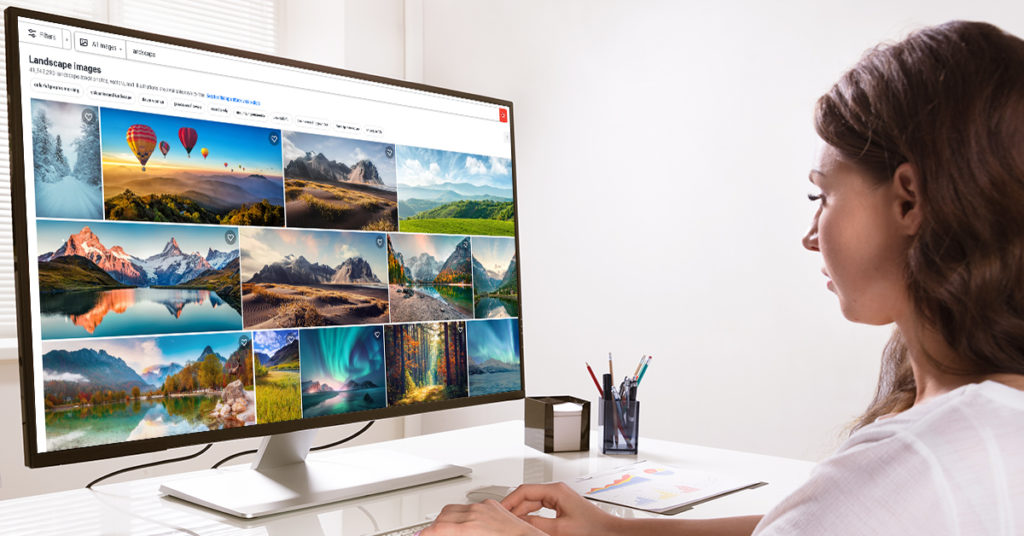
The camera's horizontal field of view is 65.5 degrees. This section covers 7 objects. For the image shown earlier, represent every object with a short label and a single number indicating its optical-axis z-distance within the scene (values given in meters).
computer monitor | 0.85
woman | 0.51
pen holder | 1.33
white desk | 0.90
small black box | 1.34
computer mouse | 1.02
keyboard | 0.87
